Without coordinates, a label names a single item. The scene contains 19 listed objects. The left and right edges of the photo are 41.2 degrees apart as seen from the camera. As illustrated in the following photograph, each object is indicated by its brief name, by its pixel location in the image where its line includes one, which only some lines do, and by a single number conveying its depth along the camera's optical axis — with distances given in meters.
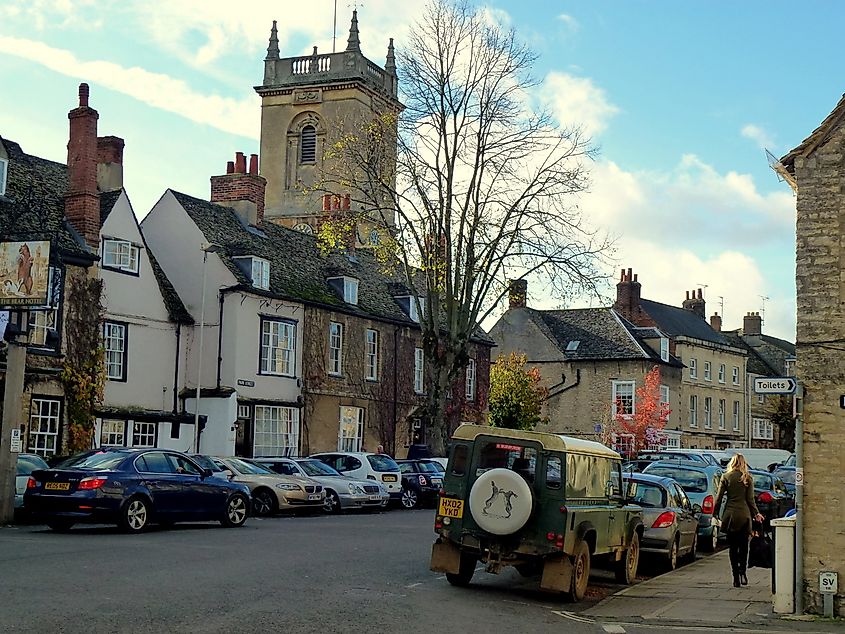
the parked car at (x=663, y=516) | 18.89
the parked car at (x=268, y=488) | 27.30
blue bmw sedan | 19.92
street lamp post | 35.68
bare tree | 39.03
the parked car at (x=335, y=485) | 29.07
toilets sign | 13.66
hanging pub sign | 22.11
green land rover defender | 13.98
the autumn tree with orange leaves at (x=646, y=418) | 62.44
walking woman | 16.42
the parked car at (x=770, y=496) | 26.77
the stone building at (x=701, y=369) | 69.25
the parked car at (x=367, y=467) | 31.97
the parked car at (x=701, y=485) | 23.36
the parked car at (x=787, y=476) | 32.07
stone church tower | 64.94
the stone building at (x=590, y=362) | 64.56
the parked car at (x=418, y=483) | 34.03
